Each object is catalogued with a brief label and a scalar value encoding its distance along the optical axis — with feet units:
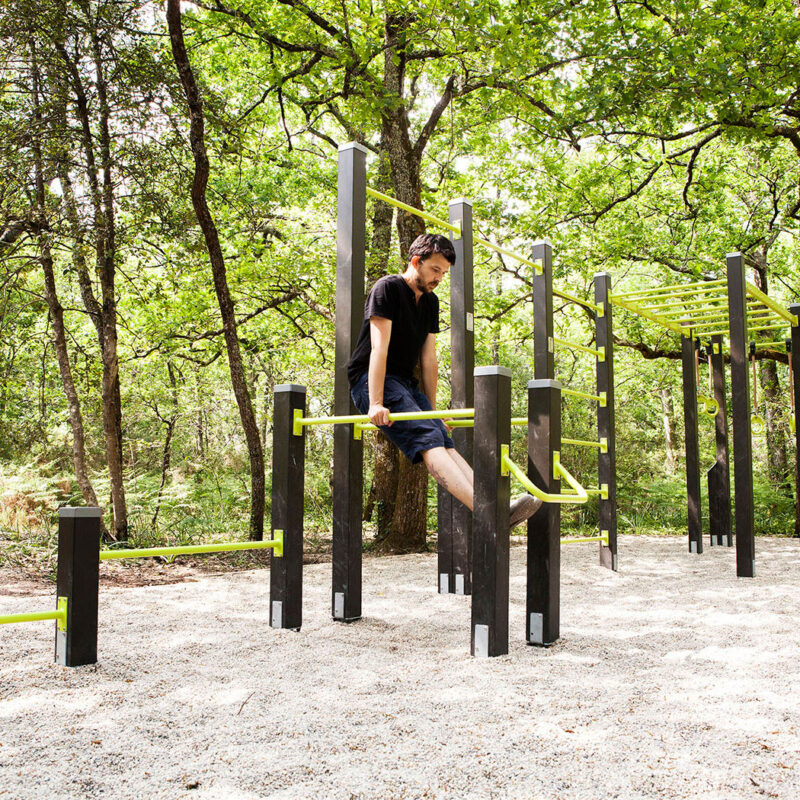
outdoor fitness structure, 8.36
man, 9.56
